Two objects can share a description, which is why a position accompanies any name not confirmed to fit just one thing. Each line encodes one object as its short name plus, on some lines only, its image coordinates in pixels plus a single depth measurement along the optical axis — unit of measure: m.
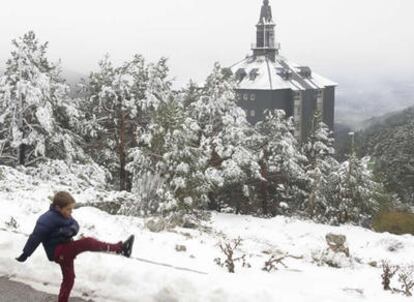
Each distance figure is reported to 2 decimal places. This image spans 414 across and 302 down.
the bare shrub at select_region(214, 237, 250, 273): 8.30
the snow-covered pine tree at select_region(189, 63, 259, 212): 29.78
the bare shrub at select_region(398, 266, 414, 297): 7.73
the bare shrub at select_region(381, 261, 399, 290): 8.19
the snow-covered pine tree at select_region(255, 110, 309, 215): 32.16
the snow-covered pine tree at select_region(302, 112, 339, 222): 32.44
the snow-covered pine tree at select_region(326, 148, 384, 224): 30.69
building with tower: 72.00
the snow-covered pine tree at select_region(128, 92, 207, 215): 23.86
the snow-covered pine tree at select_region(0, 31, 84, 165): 24.58
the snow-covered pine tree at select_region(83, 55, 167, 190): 30.22
